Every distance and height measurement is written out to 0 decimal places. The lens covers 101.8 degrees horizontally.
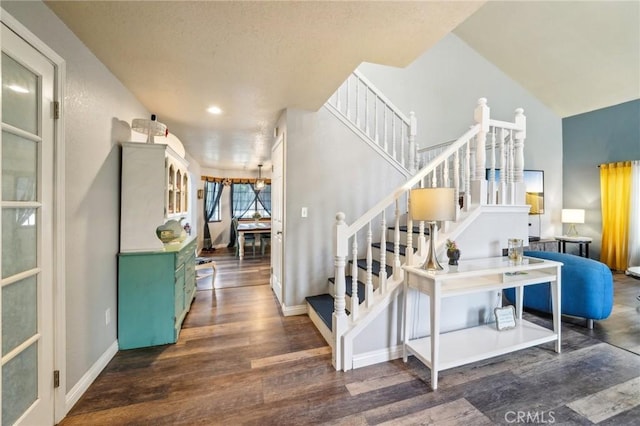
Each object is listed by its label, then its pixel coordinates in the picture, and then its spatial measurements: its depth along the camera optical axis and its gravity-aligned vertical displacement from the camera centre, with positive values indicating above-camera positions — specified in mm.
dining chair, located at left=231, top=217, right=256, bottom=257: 6293 -675
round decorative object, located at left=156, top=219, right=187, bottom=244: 2352 -186
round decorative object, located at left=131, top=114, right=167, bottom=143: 2436 +809
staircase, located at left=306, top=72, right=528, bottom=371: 2016 -200
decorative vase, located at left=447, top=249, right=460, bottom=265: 2066 -341
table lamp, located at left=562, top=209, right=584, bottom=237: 5094 -63
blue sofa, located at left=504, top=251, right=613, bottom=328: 2574 -755
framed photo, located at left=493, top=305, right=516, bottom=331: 2291 -932
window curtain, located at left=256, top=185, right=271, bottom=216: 8344 +454
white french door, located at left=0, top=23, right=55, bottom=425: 1201 -119
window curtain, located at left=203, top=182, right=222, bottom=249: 7339 +314
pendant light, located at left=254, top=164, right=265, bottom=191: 7391 +858
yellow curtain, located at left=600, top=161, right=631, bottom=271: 4672 +36
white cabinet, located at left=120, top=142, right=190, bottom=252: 2279 +149
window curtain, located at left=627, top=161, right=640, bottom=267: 4516 -52
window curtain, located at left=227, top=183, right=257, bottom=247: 7923 +338
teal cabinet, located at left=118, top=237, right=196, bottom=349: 2244 -763
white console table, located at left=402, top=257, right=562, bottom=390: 1800 -833
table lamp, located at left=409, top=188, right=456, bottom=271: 1840 +50
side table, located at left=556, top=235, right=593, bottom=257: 4834 -516
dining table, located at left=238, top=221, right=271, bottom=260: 6023 -431
